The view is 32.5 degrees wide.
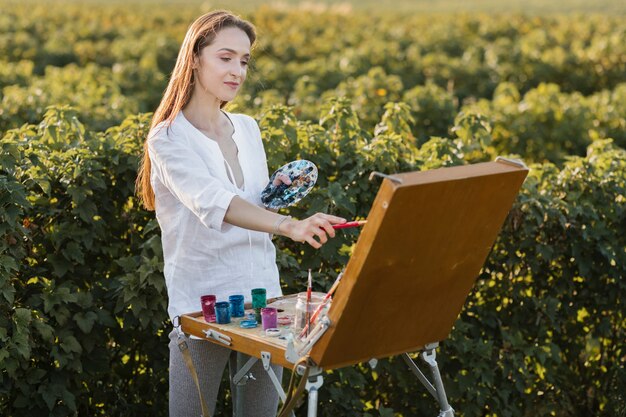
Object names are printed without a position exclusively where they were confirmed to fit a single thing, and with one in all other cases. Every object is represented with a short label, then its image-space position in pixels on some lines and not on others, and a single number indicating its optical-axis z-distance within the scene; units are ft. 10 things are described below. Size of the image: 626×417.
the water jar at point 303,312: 10.21
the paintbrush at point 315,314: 10.07
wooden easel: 9.16
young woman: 11.10
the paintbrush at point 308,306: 10.20
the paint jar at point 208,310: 10.72
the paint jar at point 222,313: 10.53
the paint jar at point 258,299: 10.87
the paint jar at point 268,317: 10.28
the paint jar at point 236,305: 10.79
